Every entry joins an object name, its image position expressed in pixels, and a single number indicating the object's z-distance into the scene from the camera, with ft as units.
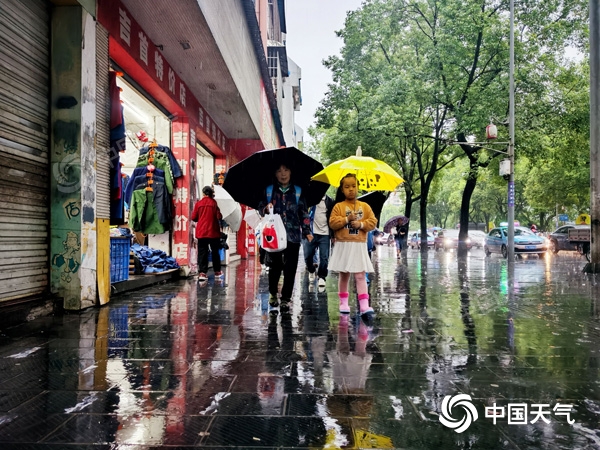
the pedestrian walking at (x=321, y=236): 30.25
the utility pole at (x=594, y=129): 42.65
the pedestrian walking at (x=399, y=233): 72.03
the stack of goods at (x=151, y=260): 31.48
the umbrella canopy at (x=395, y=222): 70.03
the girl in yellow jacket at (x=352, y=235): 19.25
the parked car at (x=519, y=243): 76.79
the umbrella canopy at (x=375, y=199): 25.91
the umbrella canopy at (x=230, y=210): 32.32
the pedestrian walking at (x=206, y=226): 32.83
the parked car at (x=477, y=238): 122.42
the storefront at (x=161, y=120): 26.43
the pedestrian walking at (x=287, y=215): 20.36
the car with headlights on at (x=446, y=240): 125.80
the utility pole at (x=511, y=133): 63.36
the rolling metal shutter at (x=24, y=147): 16.98
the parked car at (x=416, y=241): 146.41
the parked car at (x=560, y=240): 84.89
